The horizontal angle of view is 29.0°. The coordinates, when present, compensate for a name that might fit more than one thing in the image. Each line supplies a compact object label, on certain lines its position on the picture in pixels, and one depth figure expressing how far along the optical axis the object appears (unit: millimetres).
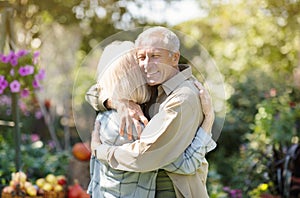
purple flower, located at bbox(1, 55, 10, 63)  4750
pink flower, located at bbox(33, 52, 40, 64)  4914
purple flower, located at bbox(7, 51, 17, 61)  4757
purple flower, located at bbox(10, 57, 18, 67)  4758
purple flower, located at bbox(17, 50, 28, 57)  4805
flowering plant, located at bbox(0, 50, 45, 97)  4750
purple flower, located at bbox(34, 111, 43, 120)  7502
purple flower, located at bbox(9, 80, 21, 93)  4730
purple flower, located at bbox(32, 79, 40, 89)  4875
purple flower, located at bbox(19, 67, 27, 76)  4758
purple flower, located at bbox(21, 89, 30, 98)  4883
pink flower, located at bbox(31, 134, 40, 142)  6570
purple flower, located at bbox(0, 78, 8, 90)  4727
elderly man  1882
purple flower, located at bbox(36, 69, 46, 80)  4903
